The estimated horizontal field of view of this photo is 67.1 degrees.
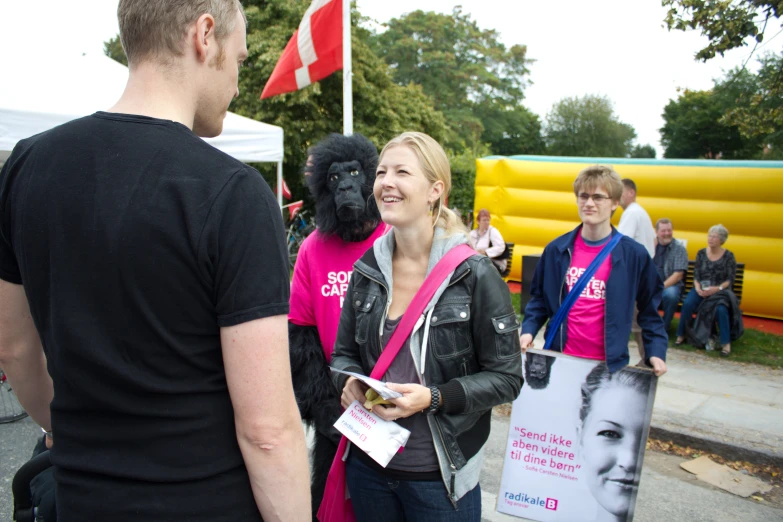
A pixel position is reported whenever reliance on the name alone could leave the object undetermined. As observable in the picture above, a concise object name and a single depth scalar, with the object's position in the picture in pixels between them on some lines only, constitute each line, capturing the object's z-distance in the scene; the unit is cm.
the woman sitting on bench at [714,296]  773
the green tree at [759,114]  707
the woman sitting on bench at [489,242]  995
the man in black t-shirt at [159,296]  109
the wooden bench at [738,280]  885
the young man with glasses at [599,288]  335
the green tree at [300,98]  1967
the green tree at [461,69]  4000
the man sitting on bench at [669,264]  852
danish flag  704
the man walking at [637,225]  679
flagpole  663
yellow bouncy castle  899
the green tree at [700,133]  3644
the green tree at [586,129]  5078
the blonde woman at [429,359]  193
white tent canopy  521
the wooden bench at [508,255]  1031
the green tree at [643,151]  5144
